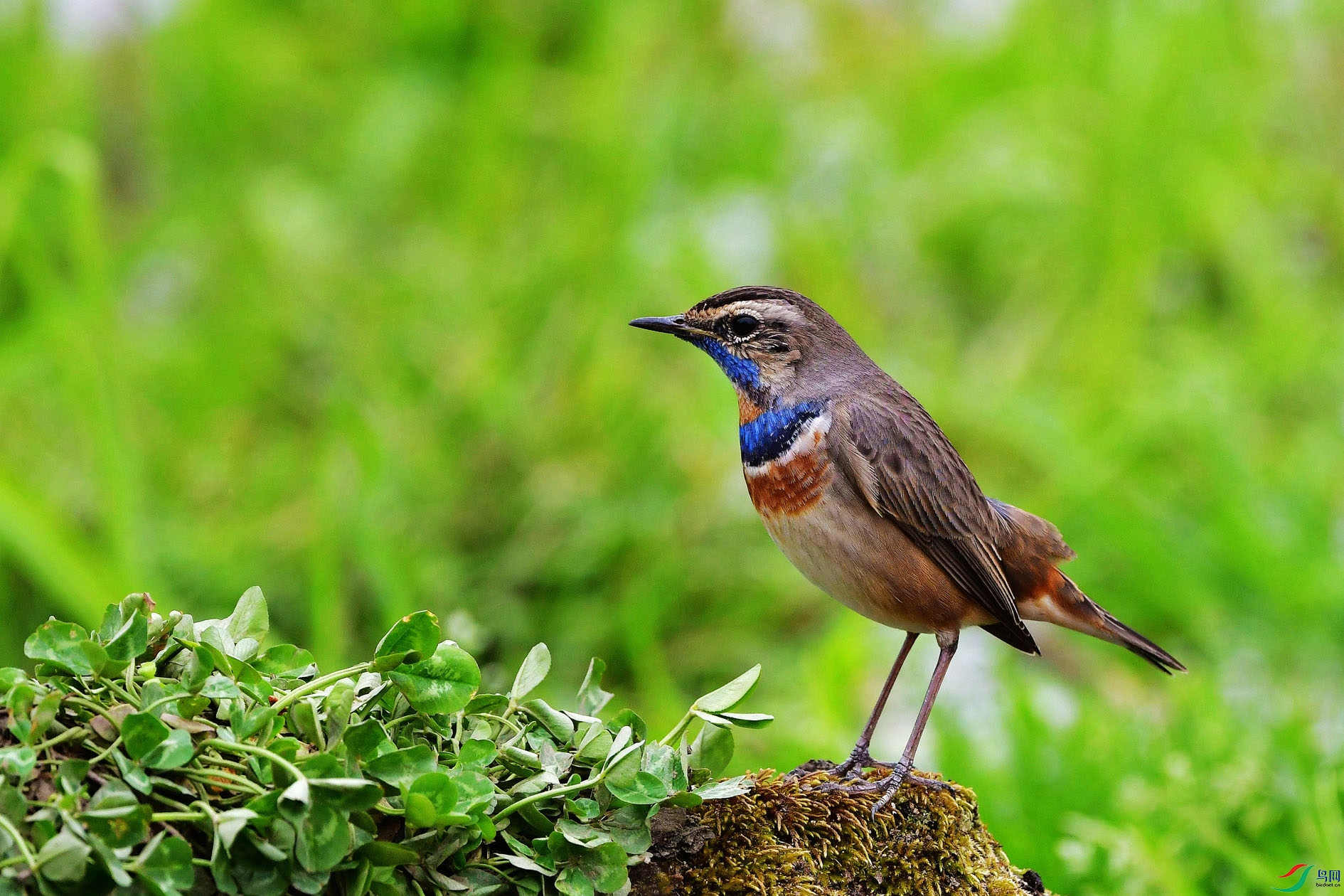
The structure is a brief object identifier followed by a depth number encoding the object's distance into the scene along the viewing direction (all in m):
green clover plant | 3.28
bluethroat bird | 5.64
